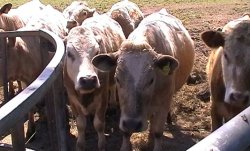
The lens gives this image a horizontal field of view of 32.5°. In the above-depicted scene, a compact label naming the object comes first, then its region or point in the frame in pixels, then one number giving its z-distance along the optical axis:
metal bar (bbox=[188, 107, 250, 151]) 1.09
